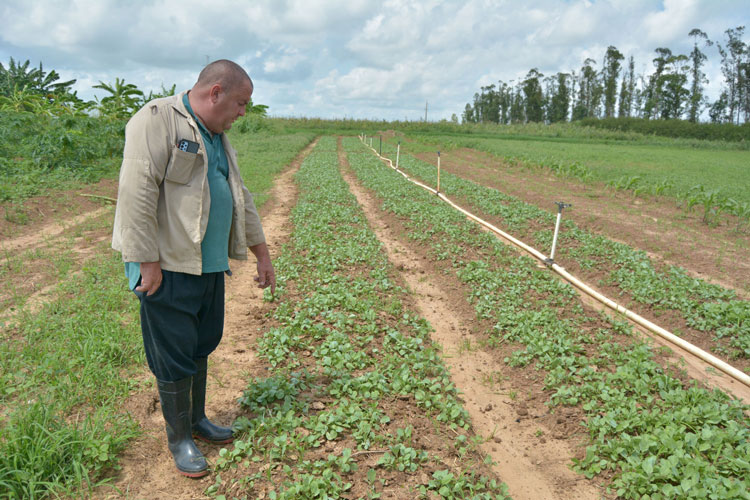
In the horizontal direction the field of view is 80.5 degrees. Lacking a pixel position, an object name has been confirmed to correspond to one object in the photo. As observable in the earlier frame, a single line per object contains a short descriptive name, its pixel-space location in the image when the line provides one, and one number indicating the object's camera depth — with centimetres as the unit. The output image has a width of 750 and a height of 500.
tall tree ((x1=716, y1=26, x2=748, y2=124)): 6531
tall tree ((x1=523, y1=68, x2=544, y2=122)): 8362
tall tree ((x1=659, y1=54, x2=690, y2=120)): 6575
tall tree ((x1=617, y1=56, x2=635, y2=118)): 7518
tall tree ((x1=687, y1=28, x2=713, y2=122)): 6550
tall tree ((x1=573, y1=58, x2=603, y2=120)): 7819
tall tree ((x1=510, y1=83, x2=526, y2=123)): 8869
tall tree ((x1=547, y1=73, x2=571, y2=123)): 8231
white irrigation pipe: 451
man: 229
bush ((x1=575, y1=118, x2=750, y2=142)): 5031
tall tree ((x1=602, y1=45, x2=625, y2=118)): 7400
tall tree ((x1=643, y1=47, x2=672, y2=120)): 6781
